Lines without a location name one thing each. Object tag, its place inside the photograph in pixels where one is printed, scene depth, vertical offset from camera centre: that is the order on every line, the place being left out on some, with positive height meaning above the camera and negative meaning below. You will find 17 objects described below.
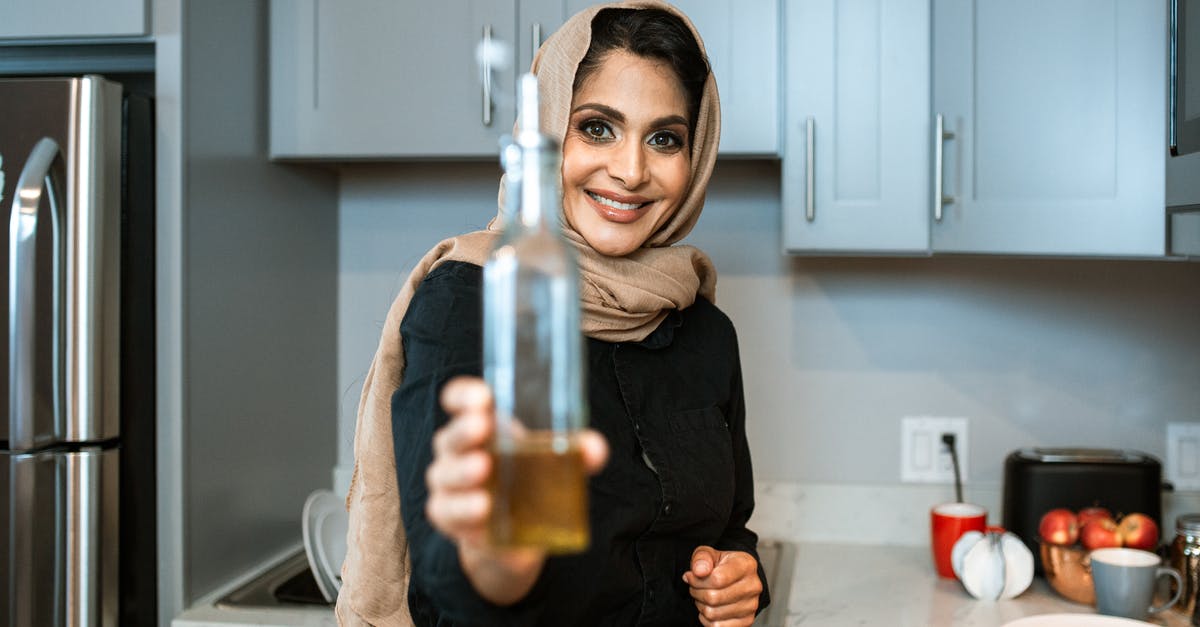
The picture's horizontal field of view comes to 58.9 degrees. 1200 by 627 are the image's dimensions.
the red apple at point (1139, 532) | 1.65 -0.35
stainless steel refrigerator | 1.42 -0.05
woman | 1.02 -0.07
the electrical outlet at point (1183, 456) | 1.88 -0.27
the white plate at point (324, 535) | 1.69 -0.39
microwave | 1.35 +0.24
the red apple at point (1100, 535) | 1.62 -0.35
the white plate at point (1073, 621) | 1.42 -0.42
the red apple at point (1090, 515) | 1.65 -0.33
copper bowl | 1.60 -0.40
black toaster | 1.71 -0.29
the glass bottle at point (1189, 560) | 1.54 -0.37
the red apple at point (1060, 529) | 1.63 -0.34
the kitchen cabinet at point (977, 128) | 1.57 +0.27
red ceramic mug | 1.73 -0.36
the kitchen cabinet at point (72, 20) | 1.51 +0.41
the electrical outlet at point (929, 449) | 1.96 -0.27
